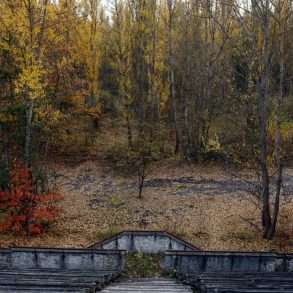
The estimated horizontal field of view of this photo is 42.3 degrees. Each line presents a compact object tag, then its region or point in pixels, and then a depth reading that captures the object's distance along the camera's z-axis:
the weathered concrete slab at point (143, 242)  14.30
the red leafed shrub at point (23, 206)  14.23
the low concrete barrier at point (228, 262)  12.21
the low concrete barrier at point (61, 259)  12.27
